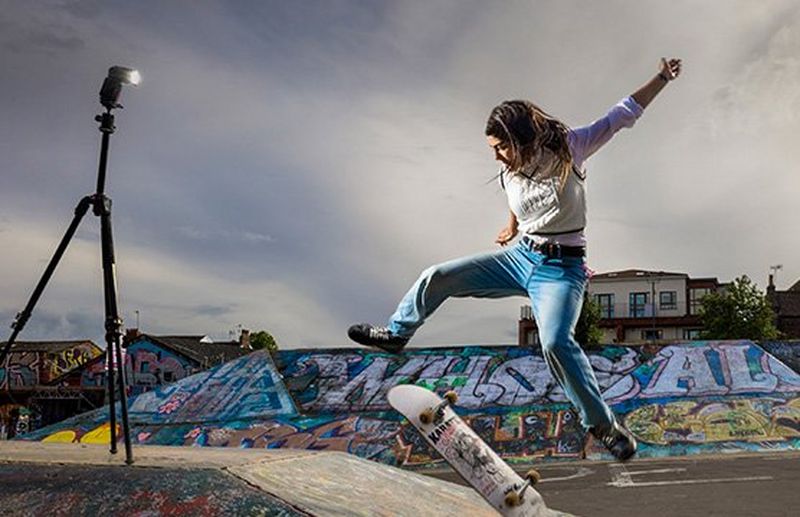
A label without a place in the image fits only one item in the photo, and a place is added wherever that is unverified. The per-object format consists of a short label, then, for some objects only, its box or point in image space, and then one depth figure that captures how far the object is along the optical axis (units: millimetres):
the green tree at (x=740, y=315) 54156
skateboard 4762
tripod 5938
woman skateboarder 4223
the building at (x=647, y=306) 66188
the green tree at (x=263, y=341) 77369
